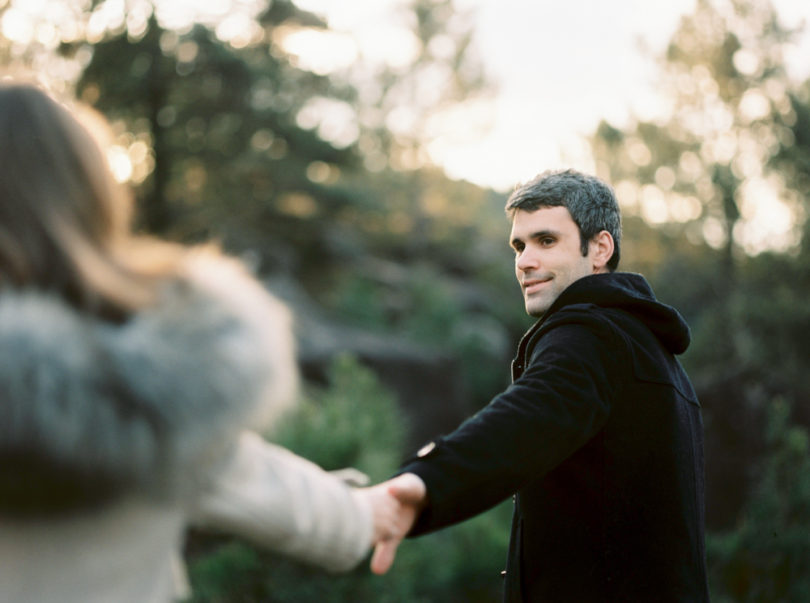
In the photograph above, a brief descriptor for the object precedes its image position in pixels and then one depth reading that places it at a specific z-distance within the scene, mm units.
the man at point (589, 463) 1818
